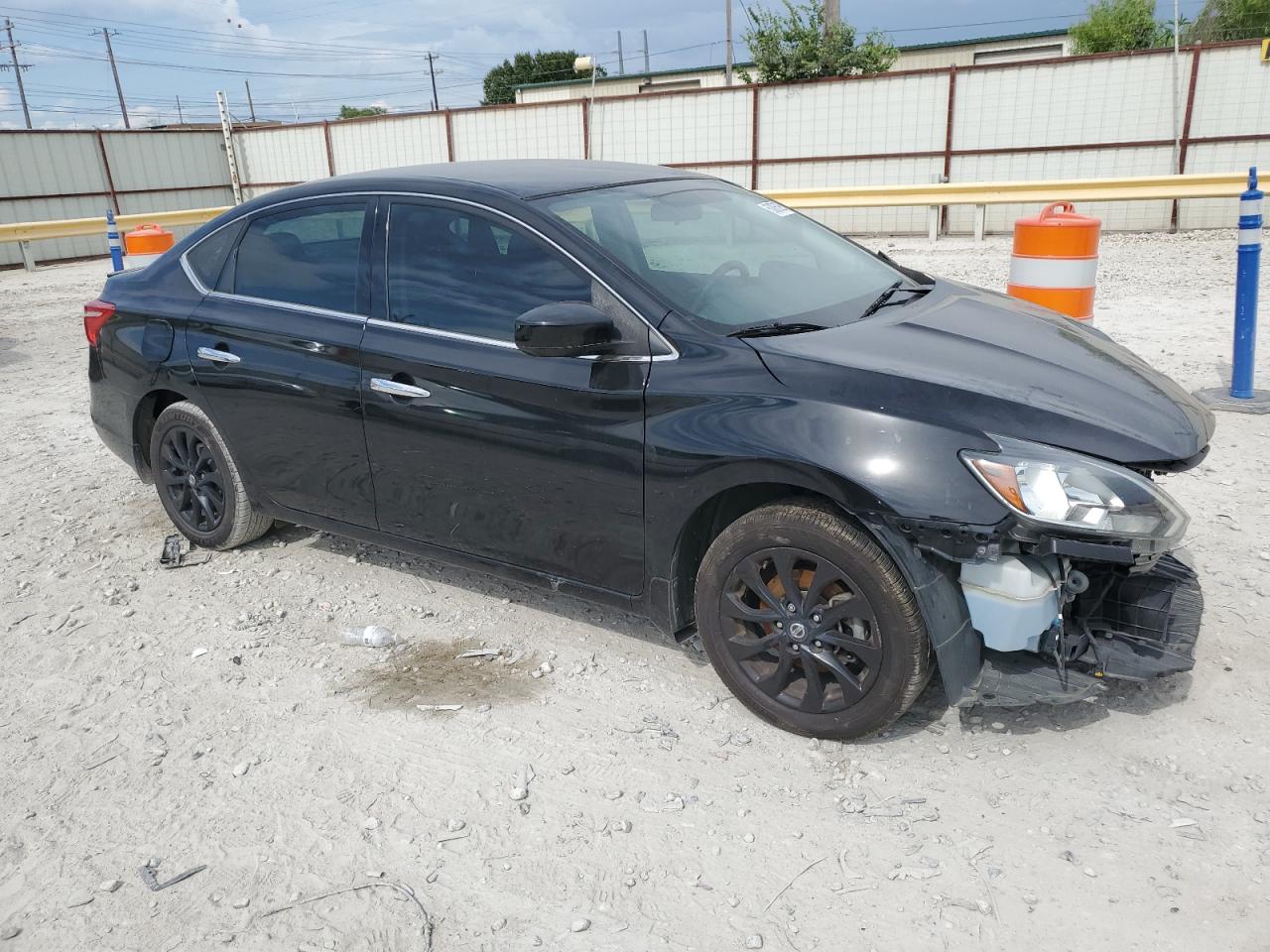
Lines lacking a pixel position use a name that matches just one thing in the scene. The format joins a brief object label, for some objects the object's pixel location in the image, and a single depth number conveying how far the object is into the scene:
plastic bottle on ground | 3.92
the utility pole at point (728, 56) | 36.87
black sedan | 2.76
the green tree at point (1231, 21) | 45.92
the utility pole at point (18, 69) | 63.56
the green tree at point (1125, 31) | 40.66
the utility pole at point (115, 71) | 67.19
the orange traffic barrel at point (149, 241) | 10.14
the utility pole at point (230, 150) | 23.42
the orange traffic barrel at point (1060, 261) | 5.43
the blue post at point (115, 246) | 12.57
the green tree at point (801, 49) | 23.41
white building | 37.41
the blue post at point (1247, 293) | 5.74
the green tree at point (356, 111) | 80.95
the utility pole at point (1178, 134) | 15.79
